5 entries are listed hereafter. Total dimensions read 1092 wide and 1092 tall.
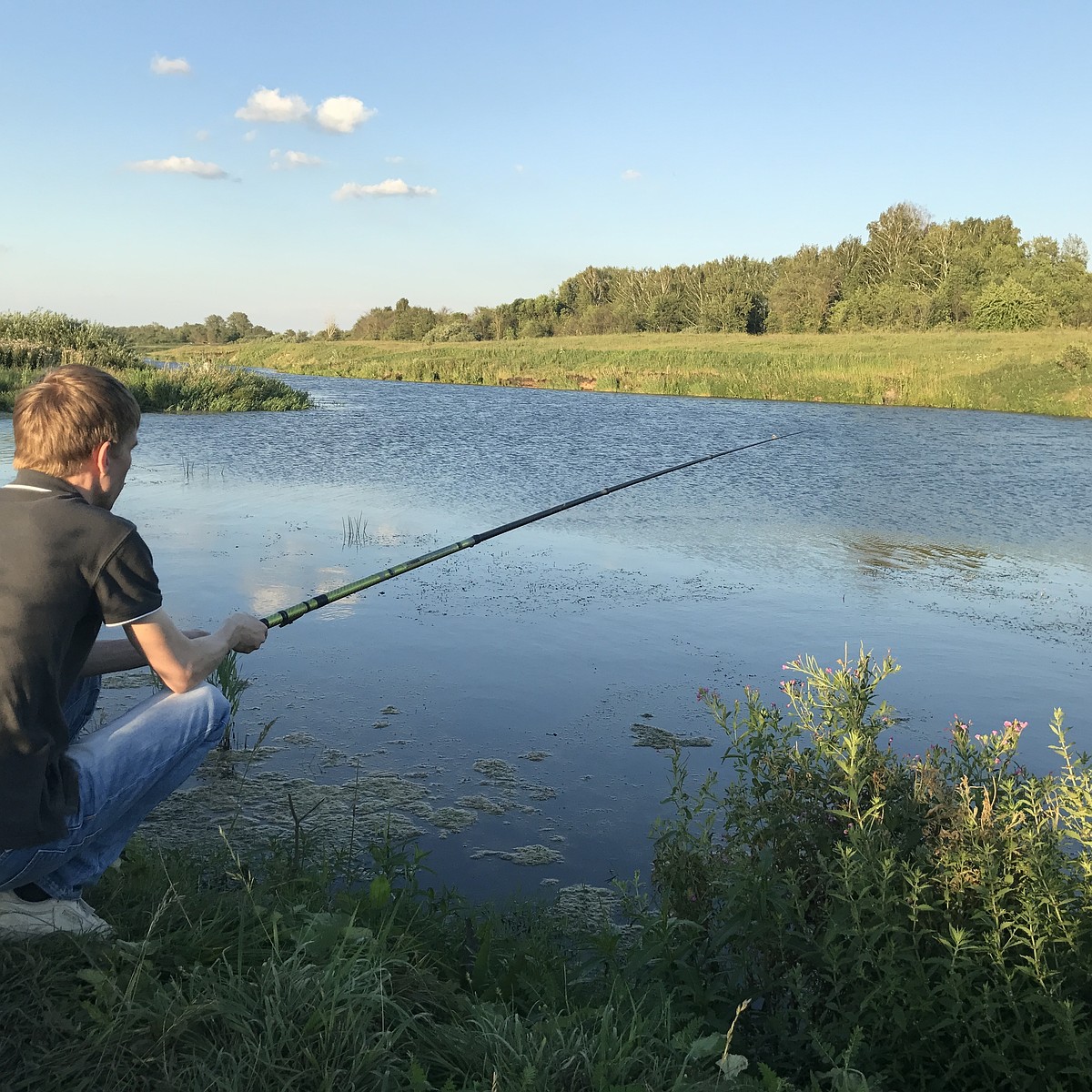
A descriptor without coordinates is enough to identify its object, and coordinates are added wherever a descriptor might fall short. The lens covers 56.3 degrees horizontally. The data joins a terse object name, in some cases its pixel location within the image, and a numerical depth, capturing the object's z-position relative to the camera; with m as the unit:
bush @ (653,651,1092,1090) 2.56
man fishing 2.16
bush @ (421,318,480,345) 73.19
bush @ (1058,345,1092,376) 27.34
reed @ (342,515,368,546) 9.08
